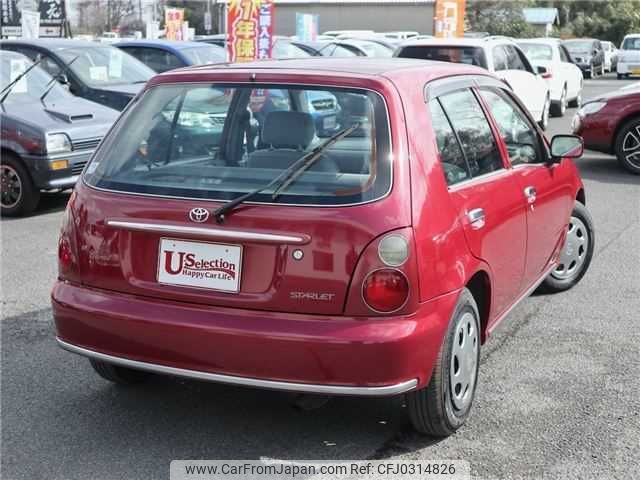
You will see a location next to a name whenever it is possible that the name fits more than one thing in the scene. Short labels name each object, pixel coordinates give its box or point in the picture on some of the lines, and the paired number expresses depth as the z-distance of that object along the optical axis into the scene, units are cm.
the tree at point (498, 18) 5619
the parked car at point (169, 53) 1381
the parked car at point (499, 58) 1313
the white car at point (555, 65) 1841
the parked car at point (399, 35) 3906
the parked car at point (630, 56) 3506
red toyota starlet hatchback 337
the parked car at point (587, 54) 3762
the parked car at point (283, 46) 1659
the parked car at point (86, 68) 1162
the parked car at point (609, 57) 4333
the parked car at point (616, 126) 1134
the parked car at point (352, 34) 3355
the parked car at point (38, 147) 877
